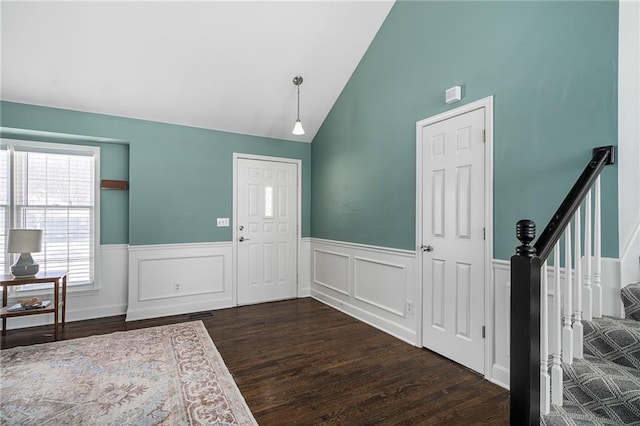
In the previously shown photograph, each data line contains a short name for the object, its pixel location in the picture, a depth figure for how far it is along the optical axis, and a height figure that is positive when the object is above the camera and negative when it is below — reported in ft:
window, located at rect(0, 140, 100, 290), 11.91 +0.42
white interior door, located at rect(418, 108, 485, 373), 8.52 -0.67
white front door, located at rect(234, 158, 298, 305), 15.17 -0.85
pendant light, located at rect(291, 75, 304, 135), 11.64 +5.32
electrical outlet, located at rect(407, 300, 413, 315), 10.59 -3.14
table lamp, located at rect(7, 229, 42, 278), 10.60 -1.24
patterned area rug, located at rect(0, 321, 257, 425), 6.62 -4.26
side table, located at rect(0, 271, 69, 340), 10.43 -2.73
